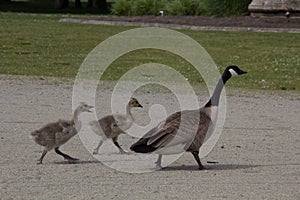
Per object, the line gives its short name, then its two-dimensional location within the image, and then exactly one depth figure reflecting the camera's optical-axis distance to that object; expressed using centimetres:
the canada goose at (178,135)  1698
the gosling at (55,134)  1834
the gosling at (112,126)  1959
